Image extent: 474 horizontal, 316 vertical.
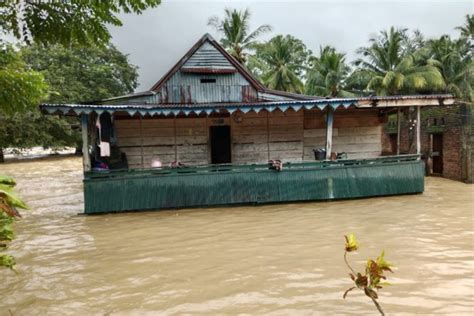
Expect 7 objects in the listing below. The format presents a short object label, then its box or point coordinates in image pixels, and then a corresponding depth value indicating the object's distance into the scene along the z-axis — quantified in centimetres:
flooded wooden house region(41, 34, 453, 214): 1095
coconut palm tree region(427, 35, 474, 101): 2867
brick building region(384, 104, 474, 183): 1545
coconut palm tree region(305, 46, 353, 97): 3111
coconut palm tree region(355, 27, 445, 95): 2745
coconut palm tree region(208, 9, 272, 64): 2747
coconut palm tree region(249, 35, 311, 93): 3192
